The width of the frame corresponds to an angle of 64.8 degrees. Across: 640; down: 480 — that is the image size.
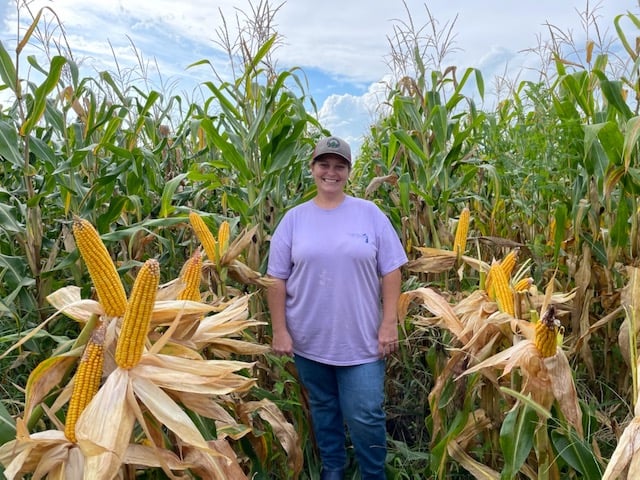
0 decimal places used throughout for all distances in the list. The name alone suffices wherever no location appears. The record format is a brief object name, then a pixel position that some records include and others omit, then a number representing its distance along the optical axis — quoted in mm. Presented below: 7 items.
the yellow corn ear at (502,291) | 2416
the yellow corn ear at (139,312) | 1606
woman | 3305
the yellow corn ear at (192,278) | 2186
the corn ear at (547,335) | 1923
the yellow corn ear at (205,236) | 2938
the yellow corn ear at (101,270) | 1669
